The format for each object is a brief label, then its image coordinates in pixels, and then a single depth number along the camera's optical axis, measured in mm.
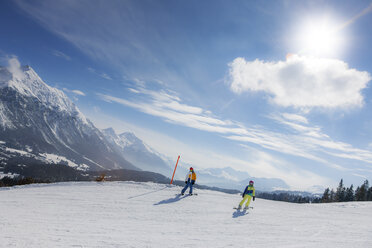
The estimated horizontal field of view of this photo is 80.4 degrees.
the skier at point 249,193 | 15906
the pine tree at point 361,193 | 70188
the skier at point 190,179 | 18766
